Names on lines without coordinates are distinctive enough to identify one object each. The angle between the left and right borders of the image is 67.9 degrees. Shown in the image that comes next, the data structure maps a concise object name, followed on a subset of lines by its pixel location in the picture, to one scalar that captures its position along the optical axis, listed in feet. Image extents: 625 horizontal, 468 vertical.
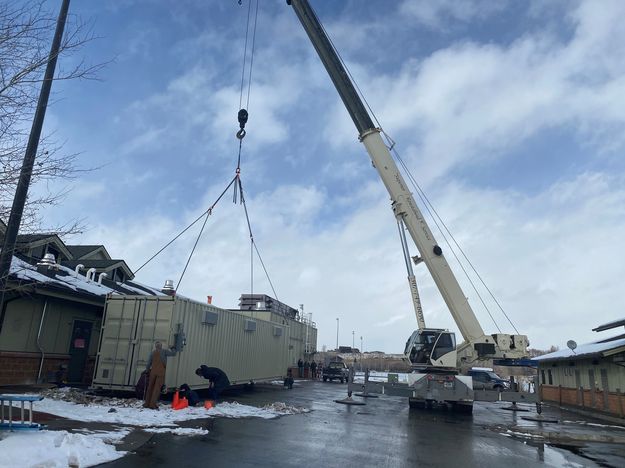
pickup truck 122.62
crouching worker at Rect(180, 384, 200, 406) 43.98
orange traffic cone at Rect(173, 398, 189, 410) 40.80
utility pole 23.79
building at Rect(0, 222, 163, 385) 47.62
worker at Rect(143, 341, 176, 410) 39.86
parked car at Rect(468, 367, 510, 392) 90.07
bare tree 24.02
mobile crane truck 53.62
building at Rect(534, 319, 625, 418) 59.93
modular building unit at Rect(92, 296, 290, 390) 45.73
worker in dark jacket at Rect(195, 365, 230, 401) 47.67
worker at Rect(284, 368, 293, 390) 85.70
